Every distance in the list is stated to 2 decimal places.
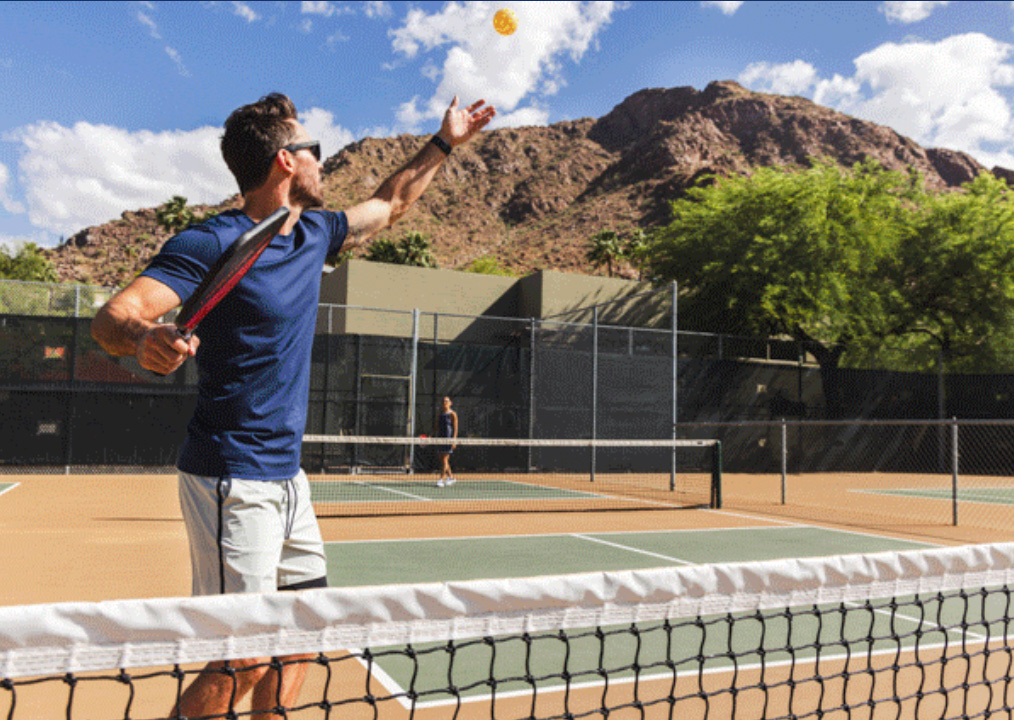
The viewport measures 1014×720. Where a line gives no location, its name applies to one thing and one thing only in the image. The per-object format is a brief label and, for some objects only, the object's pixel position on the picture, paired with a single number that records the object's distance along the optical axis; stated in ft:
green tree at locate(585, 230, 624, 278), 188.85
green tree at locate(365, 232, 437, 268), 173.27
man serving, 6.61
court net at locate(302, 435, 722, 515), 40.68
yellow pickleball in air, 13.69
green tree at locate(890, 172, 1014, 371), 76.07
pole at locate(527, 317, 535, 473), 54.90
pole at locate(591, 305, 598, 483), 50.60
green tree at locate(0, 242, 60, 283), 171.32
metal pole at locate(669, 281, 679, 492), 48.79
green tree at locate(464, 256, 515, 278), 205.36
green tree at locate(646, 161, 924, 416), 71.05
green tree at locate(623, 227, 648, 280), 89.56
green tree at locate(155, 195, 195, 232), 177.47
